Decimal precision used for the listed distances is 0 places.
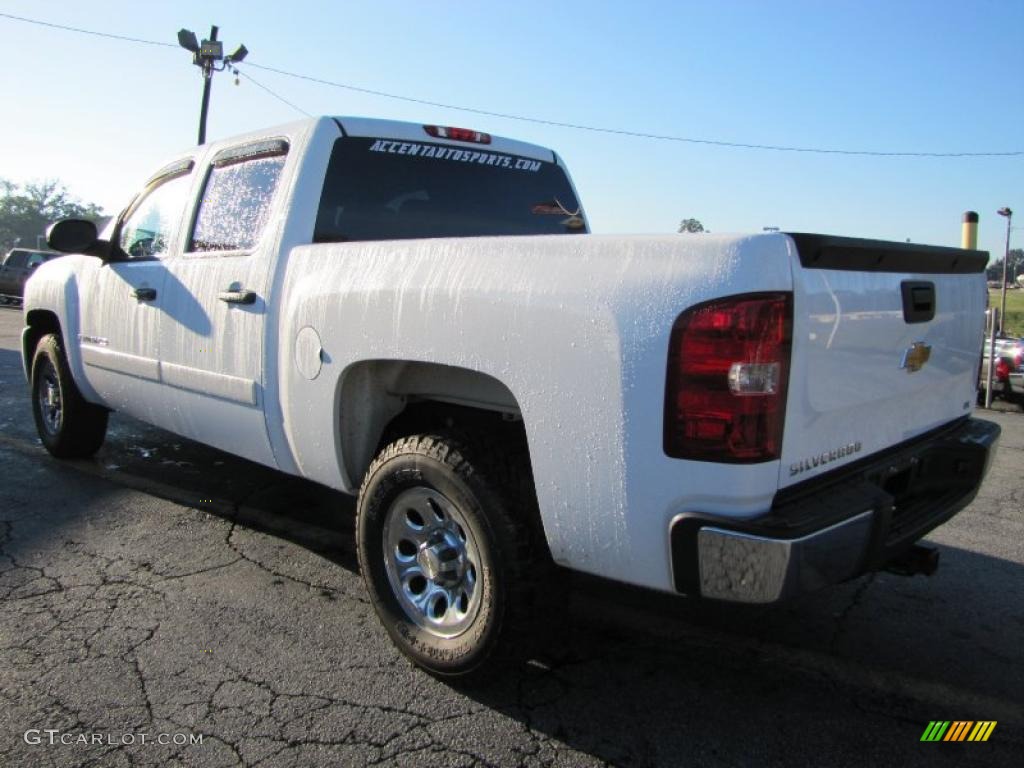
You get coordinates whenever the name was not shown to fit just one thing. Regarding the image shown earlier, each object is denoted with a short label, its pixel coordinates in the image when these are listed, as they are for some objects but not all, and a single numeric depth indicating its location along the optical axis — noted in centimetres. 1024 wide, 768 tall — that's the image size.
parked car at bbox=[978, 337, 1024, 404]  1105
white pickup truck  208
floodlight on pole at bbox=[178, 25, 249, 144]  2214
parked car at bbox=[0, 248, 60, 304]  2628
